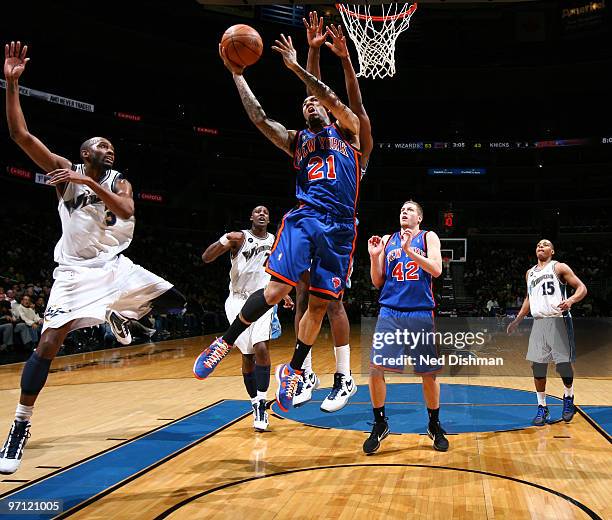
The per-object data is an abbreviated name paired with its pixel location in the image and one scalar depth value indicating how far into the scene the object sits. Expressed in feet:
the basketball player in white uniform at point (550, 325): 21.70
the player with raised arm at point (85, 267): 12.89
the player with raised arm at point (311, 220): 13.32
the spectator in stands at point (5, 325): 37.63
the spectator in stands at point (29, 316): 38.47
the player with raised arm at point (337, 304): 13.62
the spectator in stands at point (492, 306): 61.41
